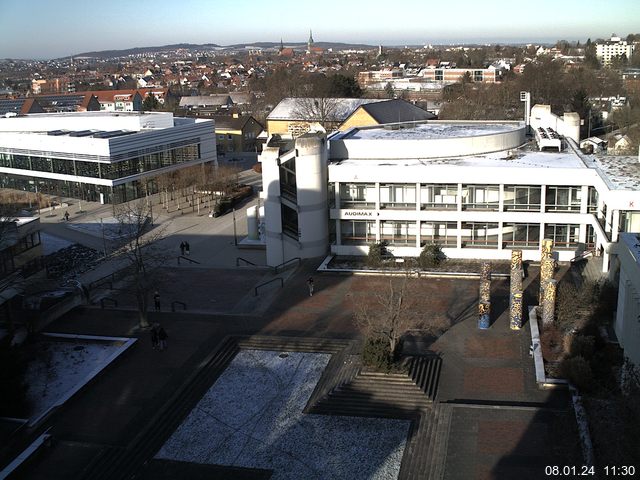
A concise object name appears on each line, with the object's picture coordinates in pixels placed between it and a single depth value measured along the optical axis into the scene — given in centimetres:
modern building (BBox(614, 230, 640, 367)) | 2142
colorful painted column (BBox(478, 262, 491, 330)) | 2628
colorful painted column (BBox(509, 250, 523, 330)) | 2594
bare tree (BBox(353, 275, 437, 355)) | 2317
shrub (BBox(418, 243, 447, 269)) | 3416
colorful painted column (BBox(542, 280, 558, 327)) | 2520
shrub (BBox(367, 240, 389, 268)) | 3478
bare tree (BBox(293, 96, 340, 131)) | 7456
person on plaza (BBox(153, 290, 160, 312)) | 3004
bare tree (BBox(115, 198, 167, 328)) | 2809
